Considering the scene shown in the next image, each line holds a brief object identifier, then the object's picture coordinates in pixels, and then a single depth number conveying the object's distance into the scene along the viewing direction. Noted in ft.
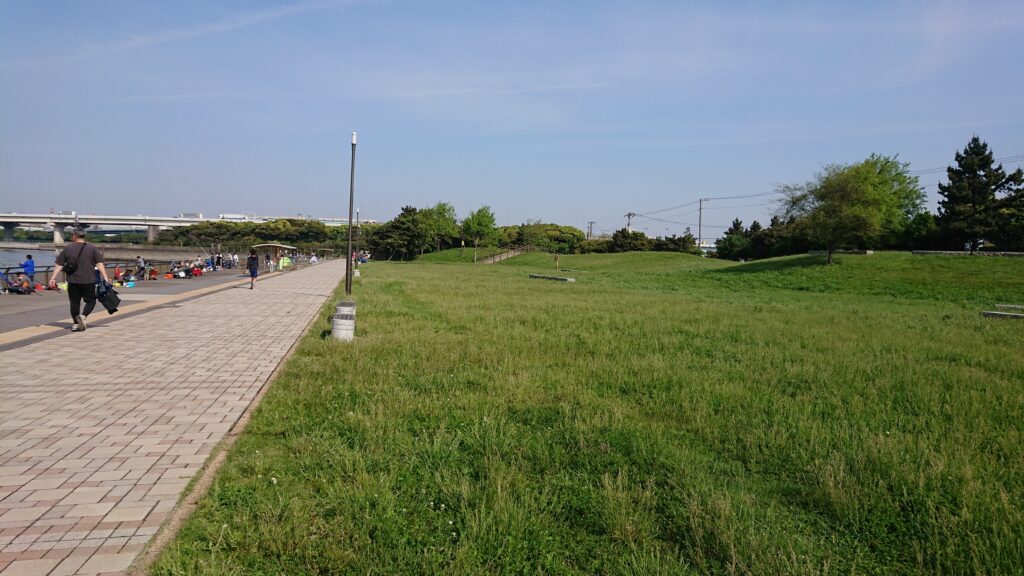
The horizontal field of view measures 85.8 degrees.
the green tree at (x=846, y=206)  109.81
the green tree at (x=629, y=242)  238.68
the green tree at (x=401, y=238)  264.83
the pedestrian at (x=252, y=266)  71.75
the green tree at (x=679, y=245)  231.09
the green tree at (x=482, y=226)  263.90
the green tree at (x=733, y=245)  219.61
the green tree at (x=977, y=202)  146.30
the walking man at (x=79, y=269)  30.66
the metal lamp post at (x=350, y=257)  64.39
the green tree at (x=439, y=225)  268.41
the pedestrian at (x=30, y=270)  54.80
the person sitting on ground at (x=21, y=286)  52.54
